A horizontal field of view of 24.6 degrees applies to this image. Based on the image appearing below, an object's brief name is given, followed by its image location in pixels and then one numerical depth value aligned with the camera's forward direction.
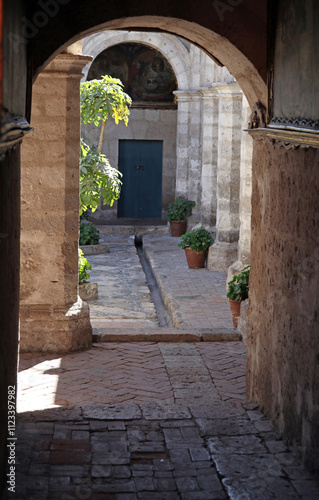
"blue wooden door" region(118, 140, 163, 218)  20.73
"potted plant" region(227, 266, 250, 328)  8.39
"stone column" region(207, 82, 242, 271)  12.39
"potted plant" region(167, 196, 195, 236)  16.84
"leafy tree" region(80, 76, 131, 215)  10.46
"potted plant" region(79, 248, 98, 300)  9.85
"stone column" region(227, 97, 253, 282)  10.05
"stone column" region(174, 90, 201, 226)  16.84
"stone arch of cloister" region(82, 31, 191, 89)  17.06
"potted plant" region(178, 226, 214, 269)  12.91
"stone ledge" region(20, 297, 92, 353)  7.02
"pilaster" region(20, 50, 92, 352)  6.89
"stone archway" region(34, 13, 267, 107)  5.14
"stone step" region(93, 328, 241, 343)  7.45
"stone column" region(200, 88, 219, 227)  14.35
